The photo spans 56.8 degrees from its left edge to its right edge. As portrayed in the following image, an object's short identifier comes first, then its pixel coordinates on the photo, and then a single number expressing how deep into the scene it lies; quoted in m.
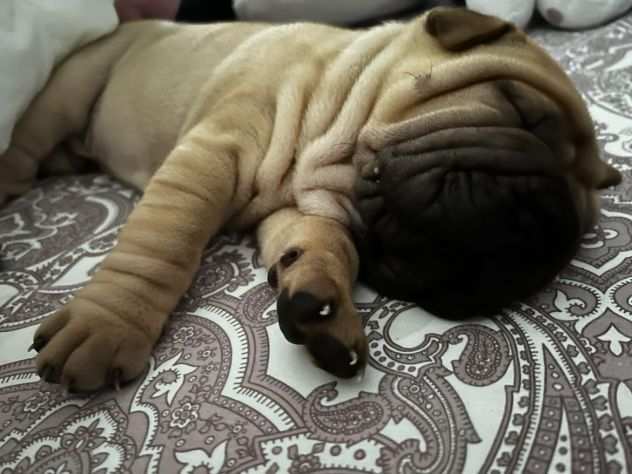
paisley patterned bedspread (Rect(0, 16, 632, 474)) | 0.20
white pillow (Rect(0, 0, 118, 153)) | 0.37
